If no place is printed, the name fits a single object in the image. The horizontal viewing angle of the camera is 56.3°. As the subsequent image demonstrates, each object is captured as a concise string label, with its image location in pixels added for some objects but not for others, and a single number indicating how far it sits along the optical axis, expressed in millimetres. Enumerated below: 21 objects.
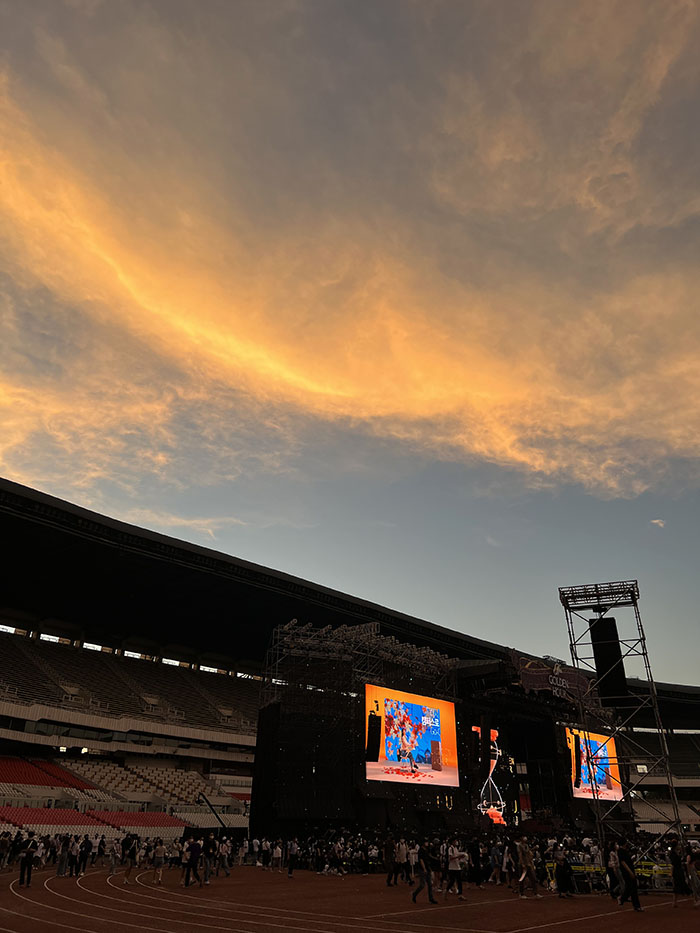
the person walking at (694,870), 16594
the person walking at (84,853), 24859
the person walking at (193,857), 19930
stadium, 33219
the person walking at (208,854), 20716
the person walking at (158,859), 21750
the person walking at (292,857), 24906
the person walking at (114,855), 27208
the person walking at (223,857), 25406
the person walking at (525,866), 18375
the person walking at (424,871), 16516
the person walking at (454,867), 17297
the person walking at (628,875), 15133
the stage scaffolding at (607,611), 24891
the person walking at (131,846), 22262
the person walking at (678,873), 16797
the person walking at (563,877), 18766
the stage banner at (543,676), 43656
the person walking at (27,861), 19444
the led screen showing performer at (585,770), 46969
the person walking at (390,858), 21891
